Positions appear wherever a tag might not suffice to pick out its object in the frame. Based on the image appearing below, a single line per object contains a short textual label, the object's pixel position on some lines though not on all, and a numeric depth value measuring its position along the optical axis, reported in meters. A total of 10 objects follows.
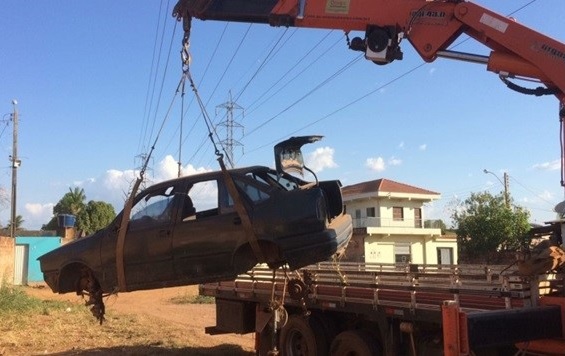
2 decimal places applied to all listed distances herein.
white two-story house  35.25
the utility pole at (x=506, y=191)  38.66
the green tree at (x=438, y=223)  57.62
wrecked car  5.62
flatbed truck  4.96
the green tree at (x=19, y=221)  65.62
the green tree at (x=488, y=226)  35.81
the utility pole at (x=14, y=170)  35.34
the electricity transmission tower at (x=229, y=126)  30.98
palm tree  60.66
